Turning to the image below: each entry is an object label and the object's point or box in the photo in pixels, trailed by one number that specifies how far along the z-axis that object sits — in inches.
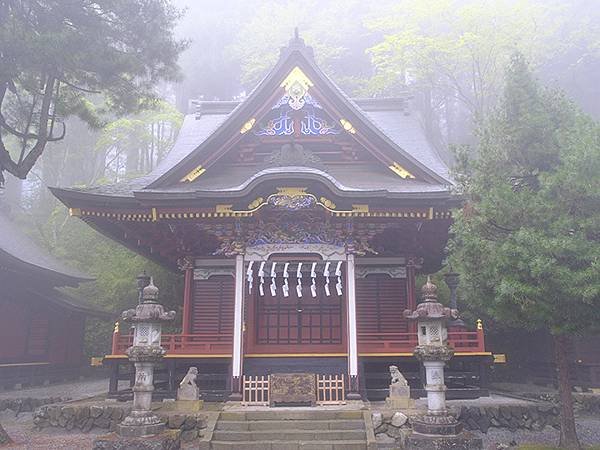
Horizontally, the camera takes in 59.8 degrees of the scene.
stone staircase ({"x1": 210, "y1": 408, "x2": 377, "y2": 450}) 335.6
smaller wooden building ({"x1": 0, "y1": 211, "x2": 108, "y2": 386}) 688.4
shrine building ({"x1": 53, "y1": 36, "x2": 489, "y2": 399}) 434.9
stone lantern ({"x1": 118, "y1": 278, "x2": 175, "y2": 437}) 335.3
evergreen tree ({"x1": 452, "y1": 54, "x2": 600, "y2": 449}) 281.1
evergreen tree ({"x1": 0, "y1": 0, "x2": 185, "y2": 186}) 381.4
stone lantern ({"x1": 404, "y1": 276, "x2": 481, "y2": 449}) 315.9
